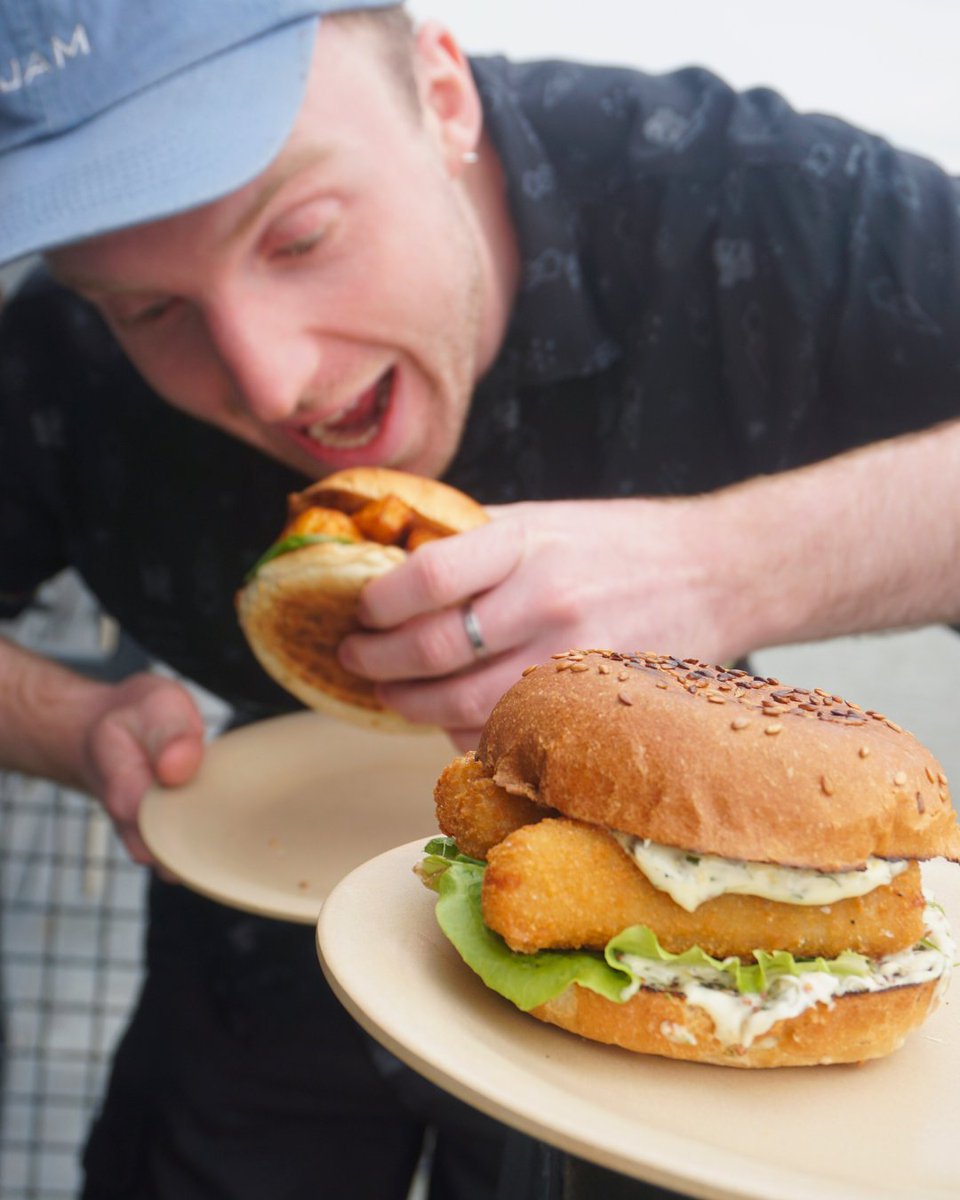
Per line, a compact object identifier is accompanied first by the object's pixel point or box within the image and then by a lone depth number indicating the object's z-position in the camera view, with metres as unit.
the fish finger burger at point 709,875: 0.31
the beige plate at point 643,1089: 0.25
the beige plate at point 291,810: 0.50
